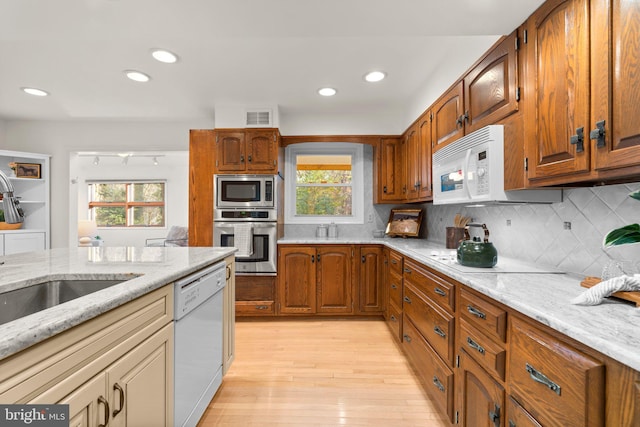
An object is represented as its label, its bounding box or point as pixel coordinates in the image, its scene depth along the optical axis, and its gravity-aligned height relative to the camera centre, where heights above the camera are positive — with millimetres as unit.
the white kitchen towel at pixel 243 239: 3230 -265
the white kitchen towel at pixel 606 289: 912 -226
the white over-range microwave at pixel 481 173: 1563 +254
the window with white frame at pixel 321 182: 3930 +440
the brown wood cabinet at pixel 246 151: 3291 +714
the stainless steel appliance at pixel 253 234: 3268 -216
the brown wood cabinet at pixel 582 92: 929 +455
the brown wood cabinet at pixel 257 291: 3262 -845
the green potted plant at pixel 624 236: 904 -61
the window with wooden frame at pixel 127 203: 7410 +286
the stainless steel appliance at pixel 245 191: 3283 +265
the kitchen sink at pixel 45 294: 1130 -332
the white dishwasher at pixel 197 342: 1343 -665
